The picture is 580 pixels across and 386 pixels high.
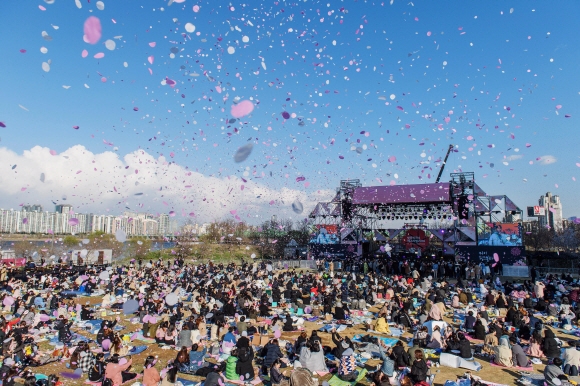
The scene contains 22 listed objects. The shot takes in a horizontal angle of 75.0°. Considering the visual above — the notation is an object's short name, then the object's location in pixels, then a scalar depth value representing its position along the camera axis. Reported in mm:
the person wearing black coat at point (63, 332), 10789
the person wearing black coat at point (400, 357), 8422
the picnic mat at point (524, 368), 8560
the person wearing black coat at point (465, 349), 9078
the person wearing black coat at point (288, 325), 12055
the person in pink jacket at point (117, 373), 7863
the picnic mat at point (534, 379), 7802
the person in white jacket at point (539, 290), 15516
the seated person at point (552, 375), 7117
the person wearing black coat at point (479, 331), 10836
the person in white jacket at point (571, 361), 7748
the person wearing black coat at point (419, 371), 7156
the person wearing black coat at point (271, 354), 8531
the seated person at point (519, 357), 8648
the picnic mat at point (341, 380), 7753
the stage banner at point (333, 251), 30764
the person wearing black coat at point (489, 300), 14727
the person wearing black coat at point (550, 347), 9055
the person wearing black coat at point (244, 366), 8102
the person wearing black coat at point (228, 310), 14133
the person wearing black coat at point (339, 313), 13484
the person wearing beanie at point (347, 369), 7951
